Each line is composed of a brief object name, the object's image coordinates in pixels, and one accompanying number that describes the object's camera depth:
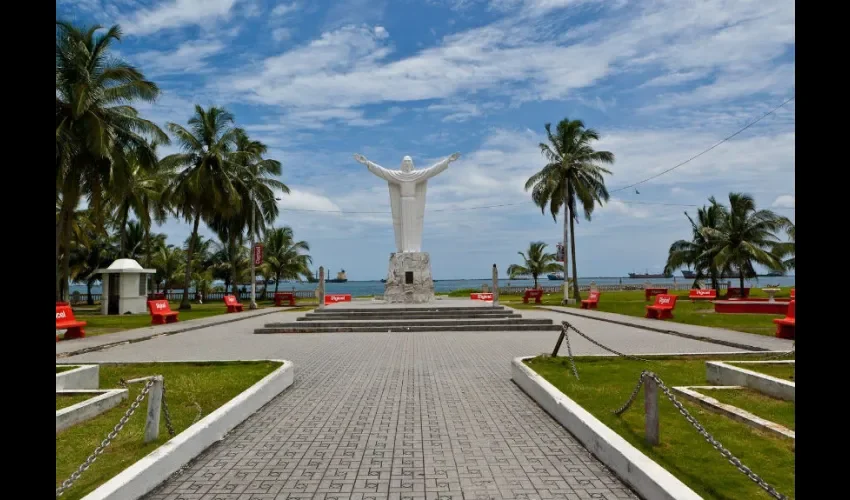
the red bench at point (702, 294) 32.53
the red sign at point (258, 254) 33.59
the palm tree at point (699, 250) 37.88
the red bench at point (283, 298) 37.61
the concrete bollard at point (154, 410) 5.61
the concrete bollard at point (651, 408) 5.34
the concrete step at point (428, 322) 18.81
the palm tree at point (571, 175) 31.41
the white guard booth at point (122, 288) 26.81
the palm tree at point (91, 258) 41.44
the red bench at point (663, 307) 20.77
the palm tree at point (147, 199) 27.39
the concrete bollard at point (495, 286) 22.83
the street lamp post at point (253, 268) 32.91
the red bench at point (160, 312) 20.86
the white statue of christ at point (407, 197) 26.88
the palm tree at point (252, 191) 34.88
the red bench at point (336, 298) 34.72
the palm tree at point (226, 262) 46.76
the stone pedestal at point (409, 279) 25.53
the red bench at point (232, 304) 28.72
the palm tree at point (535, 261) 48.50
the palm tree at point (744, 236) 34.41
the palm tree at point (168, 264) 45.94
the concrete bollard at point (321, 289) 22.83
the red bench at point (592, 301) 28.11
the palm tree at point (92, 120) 19.25
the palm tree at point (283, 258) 46.94
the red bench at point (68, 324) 15.65
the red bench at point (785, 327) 13.72
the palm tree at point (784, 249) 33.59
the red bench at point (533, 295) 34.31
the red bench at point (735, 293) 34.46
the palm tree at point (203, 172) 30.81
